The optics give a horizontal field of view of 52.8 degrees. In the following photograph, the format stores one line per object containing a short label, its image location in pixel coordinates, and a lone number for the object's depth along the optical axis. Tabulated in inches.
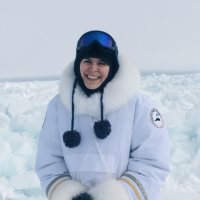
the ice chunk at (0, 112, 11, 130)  147.4
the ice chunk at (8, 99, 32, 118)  177.2
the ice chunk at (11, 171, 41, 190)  90.2
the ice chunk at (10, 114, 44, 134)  140.2
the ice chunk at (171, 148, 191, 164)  106.5
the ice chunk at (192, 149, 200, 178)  98.8
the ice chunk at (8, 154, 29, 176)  106.7
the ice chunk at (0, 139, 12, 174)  108.5
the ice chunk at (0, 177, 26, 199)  86.7
